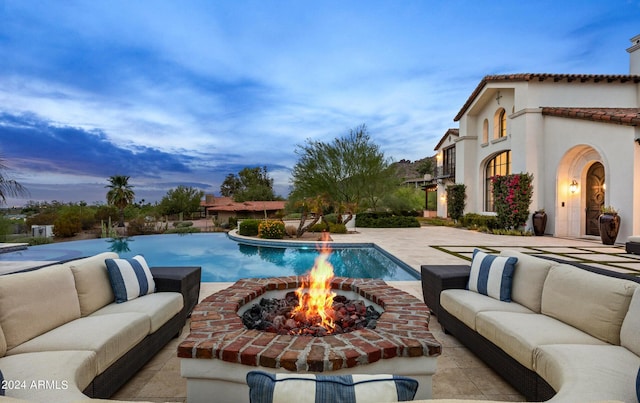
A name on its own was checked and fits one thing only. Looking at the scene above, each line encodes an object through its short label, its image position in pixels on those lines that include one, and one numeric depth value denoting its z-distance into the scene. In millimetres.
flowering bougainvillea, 12258
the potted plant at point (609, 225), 9336
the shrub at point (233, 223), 19159
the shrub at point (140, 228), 16000
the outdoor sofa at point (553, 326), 1724
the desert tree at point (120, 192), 19625
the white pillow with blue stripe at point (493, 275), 3035
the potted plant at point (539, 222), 11891
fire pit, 1797
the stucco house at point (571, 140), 9312
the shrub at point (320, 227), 14327
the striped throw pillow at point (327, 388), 818
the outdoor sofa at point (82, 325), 1715
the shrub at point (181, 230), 16203
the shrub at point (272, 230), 12344
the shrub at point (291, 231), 13044
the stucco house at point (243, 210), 26314
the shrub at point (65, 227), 14344
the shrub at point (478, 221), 13884
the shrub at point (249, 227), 13266
